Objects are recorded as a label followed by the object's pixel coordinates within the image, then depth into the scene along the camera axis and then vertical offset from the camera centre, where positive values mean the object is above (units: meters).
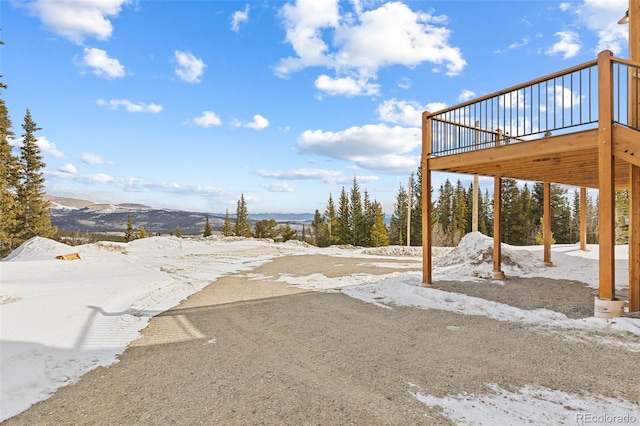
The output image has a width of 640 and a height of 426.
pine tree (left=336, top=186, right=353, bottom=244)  39.94 -0.20
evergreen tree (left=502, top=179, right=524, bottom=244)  33.91 +0.95
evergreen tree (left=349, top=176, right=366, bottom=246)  39.53 +0.20
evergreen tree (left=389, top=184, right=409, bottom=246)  38.18 +0.09
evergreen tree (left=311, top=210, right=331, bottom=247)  42.66 -1.49
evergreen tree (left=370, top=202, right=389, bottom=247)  37.91 -1.29
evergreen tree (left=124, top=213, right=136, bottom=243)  48.03 -2.02
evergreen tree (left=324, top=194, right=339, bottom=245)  41.47 +0.15
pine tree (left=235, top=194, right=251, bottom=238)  47.81 +0.42
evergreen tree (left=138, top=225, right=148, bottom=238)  48.81 -2.27
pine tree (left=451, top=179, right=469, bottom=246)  39.08 +1.25
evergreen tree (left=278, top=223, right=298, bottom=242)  48.01 -1.72
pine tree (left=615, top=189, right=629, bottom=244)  18.27 +0.56
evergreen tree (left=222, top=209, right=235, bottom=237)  50.39 -1.17
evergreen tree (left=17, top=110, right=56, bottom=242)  22.56 +1.69
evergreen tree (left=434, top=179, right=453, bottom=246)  39.51 +2.04
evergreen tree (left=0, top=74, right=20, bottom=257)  17.94 +1.73
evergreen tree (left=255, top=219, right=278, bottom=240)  47.19 -1.17
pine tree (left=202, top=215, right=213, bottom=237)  50.45 -1.53
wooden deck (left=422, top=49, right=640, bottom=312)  4.81 +1.37
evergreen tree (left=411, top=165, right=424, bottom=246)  35.53 +0.76
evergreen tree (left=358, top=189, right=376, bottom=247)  39.50 +0.23
